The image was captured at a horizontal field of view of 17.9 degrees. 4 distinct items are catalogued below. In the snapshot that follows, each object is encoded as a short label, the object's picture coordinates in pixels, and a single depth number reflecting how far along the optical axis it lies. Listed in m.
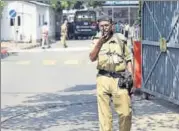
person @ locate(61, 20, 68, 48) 37.06
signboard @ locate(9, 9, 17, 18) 36.41
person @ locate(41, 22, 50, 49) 36.97
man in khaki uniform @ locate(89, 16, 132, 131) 7.50
